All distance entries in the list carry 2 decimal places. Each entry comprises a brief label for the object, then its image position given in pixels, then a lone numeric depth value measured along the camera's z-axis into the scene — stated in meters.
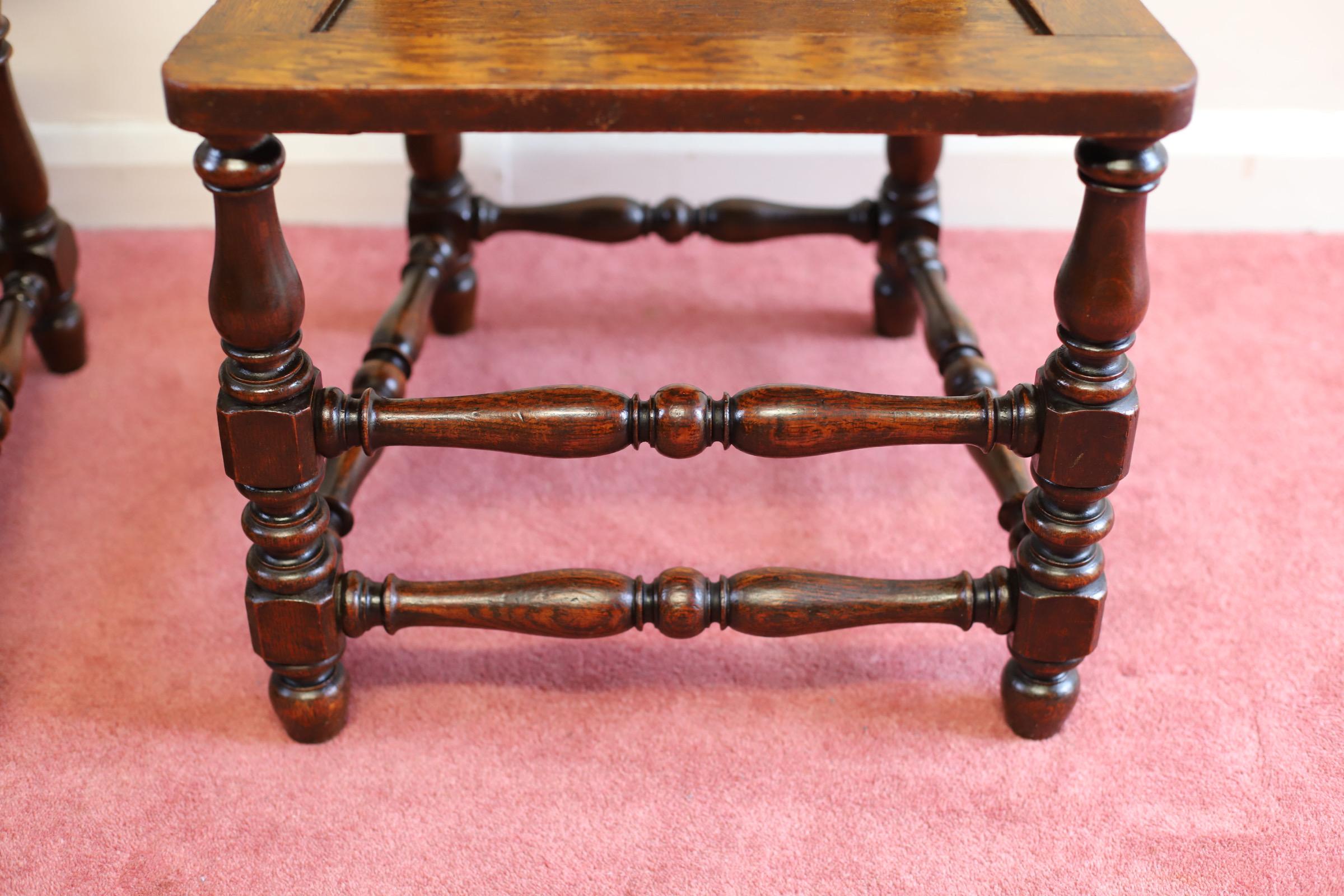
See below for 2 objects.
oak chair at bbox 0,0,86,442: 1.17
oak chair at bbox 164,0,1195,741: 0.72
